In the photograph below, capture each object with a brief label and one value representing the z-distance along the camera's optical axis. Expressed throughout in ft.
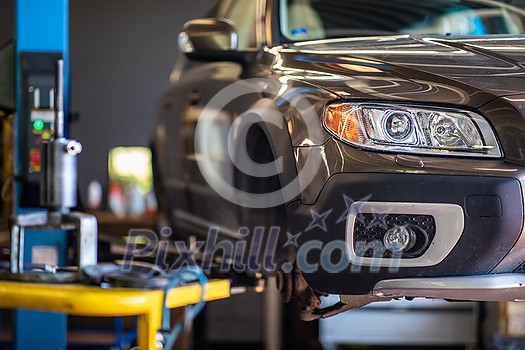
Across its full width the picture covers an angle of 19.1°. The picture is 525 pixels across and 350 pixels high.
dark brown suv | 14.98
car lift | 14.54
